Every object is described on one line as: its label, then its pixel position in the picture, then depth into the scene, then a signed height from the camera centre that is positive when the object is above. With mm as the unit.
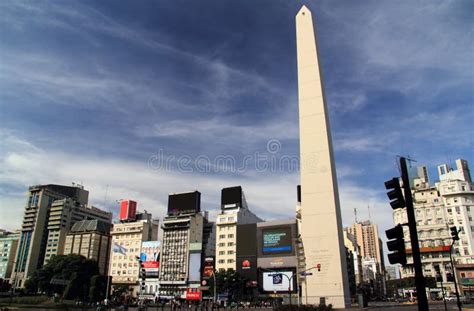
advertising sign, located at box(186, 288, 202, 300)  84438 -2483
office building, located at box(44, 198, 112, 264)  136375 +22517
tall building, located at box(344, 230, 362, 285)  128375 +7930
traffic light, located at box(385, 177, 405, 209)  8195 +1874
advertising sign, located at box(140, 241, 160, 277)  100950 +7060
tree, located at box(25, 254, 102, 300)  81500 +2445
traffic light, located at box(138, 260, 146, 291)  33903 +561
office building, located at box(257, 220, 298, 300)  81438 +6143
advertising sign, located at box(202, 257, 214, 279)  91125 +3893
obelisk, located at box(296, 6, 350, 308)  39062 +9391
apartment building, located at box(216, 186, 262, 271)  93062 +15141
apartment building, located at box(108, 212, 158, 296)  107188 +11630
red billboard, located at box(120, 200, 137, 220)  118188 +22357
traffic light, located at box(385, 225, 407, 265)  7952 +789
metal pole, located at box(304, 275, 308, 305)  39562 -856
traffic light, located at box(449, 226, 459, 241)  20478 +2701
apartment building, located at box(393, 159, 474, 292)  88812 +15266
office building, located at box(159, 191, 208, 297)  95812 +10246
